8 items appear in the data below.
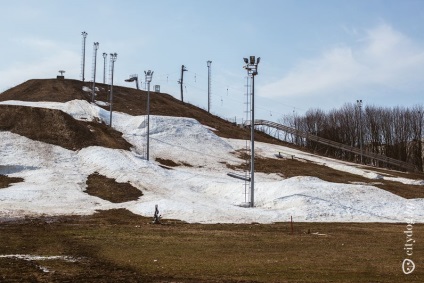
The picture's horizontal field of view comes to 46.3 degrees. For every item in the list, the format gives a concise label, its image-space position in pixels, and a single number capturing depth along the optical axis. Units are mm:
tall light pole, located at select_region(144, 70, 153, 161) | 68688
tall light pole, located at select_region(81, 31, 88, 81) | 107912
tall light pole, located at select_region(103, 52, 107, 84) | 121875
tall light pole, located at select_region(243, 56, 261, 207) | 48566
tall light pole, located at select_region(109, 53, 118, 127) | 81625
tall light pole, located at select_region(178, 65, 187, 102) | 133075
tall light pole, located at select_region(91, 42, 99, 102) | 101688
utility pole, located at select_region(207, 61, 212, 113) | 131625
